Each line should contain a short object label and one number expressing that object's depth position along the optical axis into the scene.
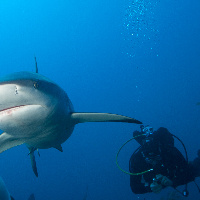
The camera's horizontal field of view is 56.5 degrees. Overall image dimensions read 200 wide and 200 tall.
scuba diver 4.46
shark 1.89
